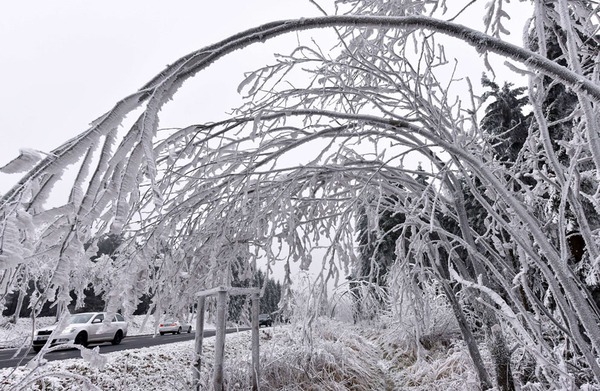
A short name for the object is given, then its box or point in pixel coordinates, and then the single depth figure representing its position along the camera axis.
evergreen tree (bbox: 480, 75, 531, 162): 17.79
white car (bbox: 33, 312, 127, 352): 12.83
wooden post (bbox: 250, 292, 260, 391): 5.66
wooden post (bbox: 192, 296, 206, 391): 5.48
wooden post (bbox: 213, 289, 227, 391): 4.93
